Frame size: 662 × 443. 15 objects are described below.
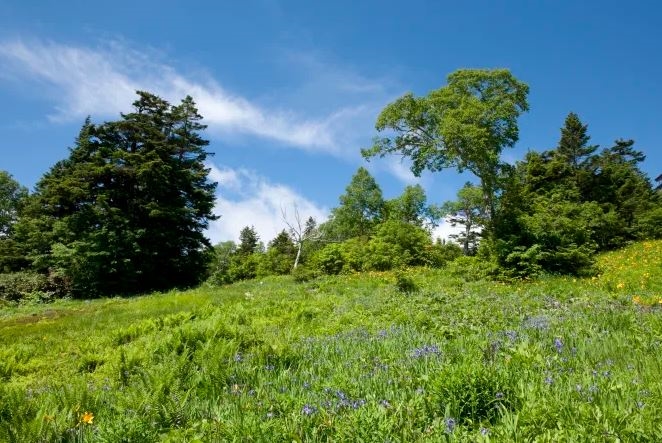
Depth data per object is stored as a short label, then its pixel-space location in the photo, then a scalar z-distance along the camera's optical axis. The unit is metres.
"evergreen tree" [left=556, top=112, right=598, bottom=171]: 41.09
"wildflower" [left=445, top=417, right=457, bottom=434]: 2.65
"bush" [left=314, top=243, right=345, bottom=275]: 30.00
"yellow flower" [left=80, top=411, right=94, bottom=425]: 3.18
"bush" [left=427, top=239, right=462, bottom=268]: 27.37
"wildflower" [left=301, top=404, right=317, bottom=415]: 2.93
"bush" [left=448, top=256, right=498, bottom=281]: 17.28
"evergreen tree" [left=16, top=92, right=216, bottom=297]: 28.58
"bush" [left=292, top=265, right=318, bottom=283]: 24.65
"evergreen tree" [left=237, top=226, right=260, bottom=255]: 73.31
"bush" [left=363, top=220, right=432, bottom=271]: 26.77
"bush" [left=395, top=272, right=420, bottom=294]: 13.95
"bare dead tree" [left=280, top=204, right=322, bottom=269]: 43.29
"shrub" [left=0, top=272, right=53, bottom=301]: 29.41
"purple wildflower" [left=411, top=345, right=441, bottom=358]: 4.50
